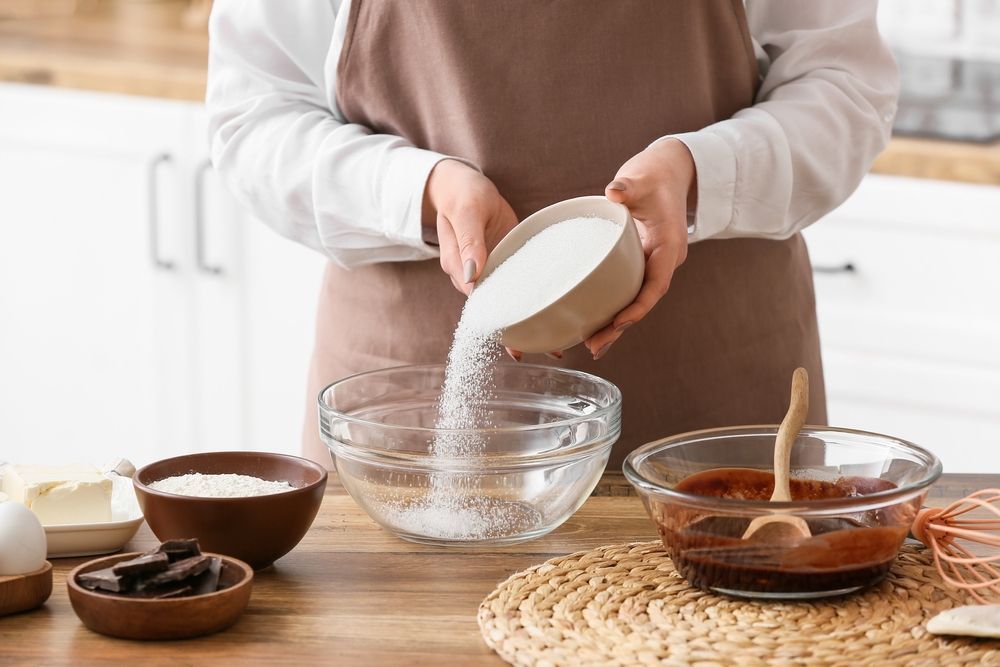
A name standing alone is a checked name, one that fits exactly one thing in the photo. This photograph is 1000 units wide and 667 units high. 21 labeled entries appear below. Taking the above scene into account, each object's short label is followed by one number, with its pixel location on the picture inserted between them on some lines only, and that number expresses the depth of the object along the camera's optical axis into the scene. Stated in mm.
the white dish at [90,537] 2017
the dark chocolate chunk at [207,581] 1893
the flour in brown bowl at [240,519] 1971
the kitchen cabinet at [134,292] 3511
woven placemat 1850
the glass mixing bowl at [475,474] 2047
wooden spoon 1998
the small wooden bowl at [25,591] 1904
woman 2242
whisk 1935
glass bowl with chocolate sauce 1912
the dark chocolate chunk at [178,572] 1881
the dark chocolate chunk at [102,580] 1882
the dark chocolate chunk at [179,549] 1899
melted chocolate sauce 1915
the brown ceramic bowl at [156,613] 1868
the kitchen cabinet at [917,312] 2944
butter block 2028
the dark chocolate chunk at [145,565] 1880
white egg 1916
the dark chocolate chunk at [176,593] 1877
